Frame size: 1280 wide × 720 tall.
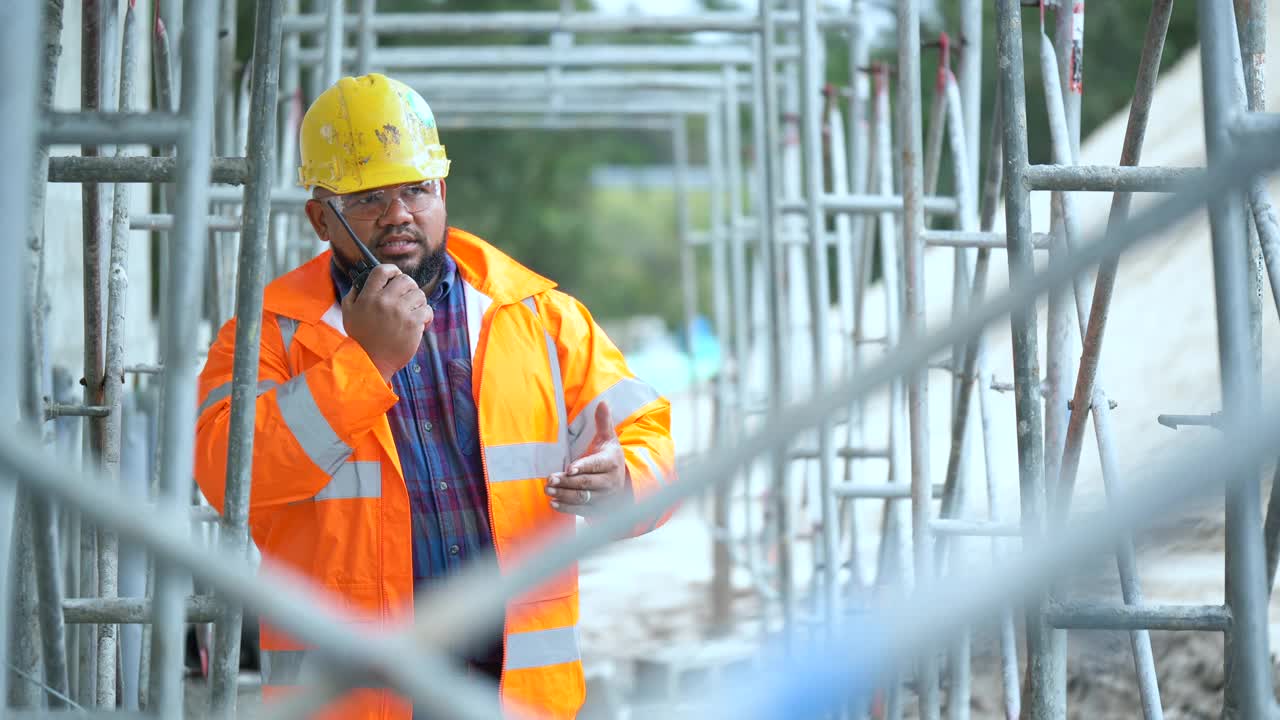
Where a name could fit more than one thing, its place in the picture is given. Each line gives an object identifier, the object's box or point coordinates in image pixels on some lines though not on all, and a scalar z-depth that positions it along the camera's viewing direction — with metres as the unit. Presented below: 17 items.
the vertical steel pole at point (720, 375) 19.56
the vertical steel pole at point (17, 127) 2.94
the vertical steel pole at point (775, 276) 12.05
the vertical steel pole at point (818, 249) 10.24
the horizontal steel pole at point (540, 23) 11.51
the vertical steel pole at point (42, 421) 4.45
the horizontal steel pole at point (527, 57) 16.64
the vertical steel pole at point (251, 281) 4.52
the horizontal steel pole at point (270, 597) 2.43
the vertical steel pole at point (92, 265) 6.36
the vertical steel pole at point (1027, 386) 5.36
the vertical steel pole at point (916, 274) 8.11
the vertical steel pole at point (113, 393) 6.88
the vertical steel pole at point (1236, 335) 4.35
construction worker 6.00
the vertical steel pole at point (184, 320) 3.56
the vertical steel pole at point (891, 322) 10.34
